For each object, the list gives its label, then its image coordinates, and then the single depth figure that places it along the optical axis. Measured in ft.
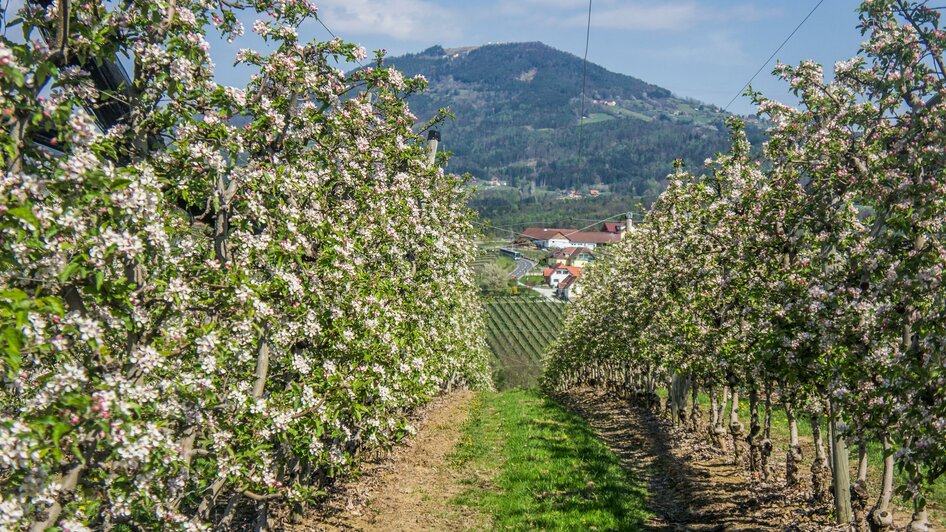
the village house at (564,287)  396.92
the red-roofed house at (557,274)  516.73
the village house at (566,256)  586.98
